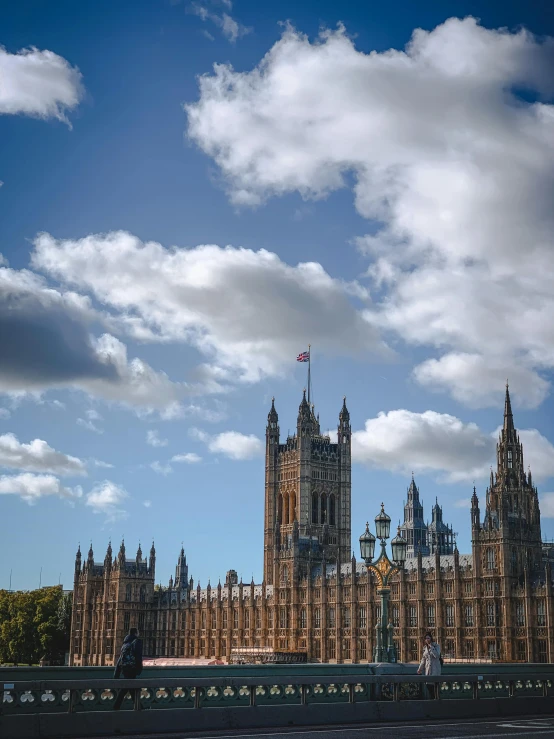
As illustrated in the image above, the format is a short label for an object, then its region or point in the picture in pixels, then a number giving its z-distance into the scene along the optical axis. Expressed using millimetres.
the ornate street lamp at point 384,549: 44125
